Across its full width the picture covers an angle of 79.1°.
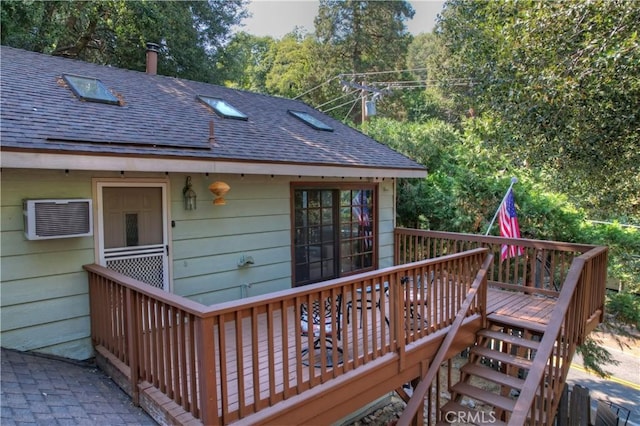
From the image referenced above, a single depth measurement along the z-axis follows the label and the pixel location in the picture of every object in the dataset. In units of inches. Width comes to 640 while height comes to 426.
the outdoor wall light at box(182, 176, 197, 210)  178.1
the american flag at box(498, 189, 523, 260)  261.4
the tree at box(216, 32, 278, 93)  1006.4
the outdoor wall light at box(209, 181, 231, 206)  181.5
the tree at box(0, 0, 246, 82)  359.6
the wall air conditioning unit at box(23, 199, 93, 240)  132.6
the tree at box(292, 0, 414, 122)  816.3
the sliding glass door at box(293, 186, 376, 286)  232.7
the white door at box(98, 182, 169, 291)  158.1
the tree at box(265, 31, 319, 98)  874.1
